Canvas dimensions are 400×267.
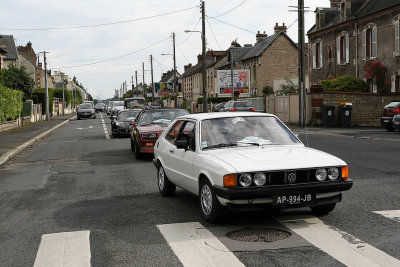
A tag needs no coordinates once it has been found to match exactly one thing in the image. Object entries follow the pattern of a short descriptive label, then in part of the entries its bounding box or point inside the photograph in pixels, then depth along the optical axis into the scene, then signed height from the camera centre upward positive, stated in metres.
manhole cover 5.76 -1.50
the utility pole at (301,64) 26.38 +1.90
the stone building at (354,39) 34.91 +4.69
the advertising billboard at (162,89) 109.00 +3.31
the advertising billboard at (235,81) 55.94 +2.38
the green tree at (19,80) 52.00 +2.74
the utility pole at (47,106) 52.09 +0.07
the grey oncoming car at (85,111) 55.94 -0.54
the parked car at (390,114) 25.45 -0.69
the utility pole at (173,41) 63.64 +7.78
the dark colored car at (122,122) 23.69 -0.76
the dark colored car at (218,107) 47.17 -0.34
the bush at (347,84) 36.78 +1.18
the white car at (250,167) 6.00 -0.77
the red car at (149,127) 14.55 -0.64
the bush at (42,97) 56.75 +1.06
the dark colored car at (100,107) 94.19 -0.23
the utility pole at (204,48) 40.26 +4.31
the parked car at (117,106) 53.37 -0.06
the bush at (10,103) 31.08 +0.27
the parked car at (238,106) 38.53 -0.22
